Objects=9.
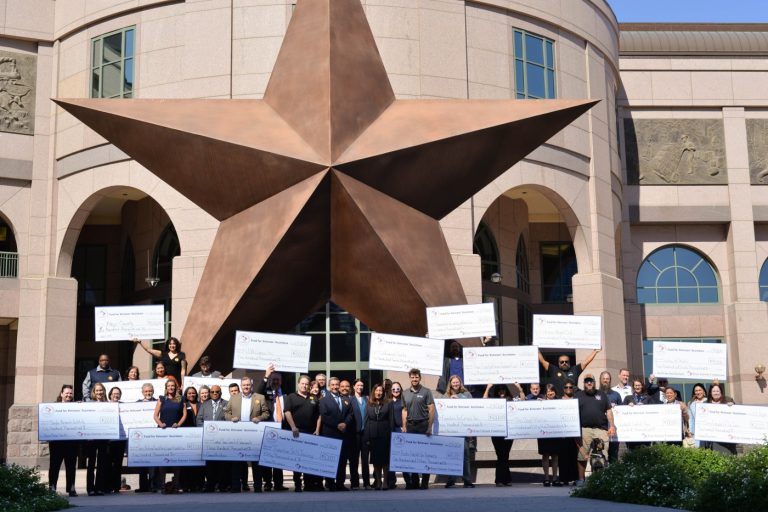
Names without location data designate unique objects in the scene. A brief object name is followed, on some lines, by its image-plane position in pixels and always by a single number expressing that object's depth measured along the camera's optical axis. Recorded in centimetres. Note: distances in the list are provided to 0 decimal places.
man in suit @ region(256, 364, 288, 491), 1391
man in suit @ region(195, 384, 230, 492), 1368
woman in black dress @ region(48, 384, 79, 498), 1345
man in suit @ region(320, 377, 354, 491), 1370
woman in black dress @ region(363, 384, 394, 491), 1387
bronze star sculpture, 1480
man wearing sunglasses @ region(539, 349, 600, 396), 1473
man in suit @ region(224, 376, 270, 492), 1365
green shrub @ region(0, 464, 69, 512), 1033
